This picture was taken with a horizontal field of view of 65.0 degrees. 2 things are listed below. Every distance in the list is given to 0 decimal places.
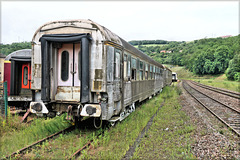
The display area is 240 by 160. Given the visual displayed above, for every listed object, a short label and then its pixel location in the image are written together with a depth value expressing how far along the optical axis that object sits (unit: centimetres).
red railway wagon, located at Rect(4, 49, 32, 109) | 921
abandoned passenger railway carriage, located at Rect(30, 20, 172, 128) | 523
